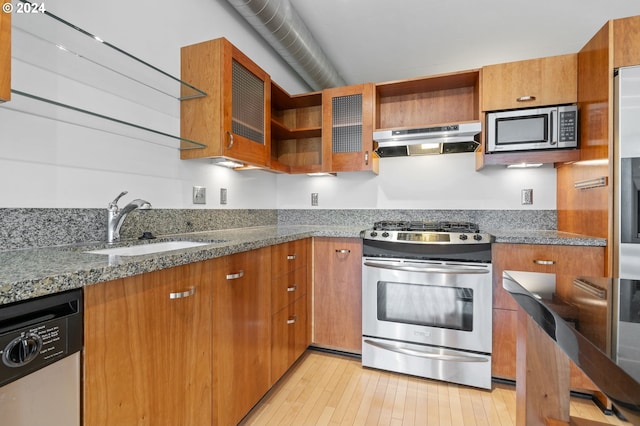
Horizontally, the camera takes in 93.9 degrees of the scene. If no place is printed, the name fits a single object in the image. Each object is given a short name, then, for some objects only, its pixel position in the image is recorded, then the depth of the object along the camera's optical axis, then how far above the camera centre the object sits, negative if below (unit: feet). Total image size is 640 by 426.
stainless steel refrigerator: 5.13 +0.75
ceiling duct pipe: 6.56 +4.43
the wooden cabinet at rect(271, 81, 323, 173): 8.91 +2.41
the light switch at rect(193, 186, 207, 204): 6.41 +0.37
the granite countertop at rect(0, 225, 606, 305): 2.19 -0.50
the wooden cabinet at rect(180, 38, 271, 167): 5.65 +2.16
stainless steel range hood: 7.06 +1.82
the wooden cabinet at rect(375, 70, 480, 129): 7.83 +3.20
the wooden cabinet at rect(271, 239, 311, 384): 5.74 -1.96
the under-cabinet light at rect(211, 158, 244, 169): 6.50 +1.14
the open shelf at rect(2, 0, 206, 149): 3.71 +2.07
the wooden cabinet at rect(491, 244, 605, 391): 5.63 -1.08
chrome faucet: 4.47 -0.06
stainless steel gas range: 6.09 -1.94
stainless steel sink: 4.28 -0.58
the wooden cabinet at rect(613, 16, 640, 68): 5.21 +3.03
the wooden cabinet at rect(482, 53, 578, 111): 6.45 +2.91
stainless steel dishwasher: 2.05 -1.11
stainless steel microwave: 6.40 +1.89
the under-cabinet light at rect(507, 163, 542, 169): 7.57 +1.23
